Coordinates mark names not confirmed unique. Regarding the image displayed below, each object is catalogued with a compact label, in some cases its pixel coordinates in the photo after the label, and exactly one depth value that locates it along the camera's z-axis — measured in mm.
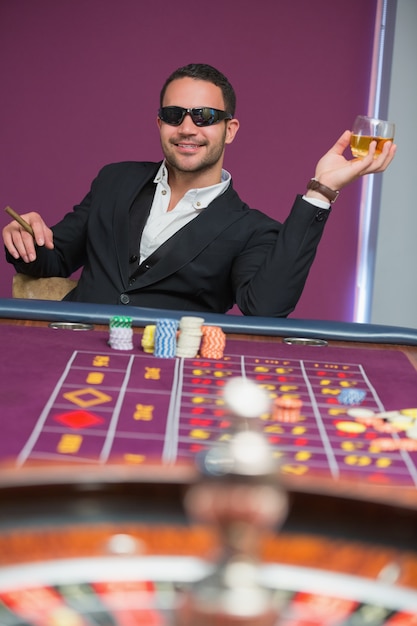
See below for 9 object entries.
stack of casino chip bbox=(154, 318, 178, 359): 1727
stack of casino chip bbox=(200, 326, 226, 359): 1774
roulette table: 684
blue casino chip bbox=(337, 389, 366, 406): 1487
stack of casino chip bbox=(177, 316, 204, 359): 1760
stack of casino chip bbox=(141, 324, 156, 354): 1779
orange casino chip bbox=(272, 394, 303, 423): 1374
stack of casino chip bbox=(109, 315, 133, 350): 1771
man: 2615
